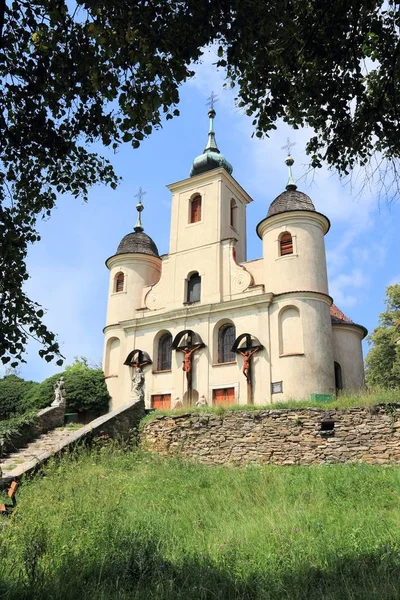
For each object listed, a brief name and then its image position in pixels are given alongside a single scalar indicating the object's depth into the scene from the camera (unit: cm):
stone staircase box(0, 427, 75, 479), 1257
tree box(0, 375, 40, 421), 2666
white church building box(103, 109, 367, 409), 2312
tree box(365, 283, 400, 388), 3306
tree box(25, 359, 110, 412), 2586
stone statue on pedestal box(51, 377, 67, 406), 2072
